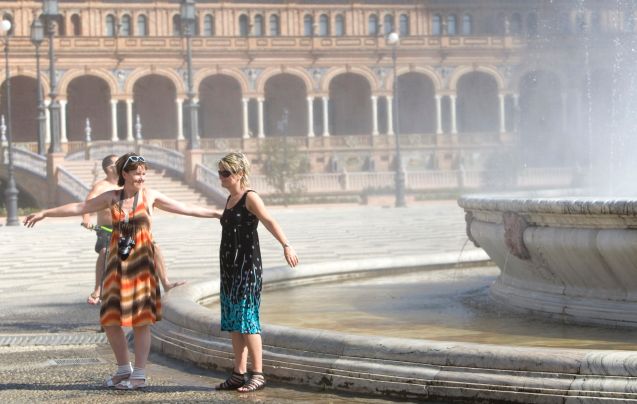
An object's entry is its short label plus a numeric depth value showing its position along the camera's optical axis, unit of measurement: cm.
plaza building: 6000
